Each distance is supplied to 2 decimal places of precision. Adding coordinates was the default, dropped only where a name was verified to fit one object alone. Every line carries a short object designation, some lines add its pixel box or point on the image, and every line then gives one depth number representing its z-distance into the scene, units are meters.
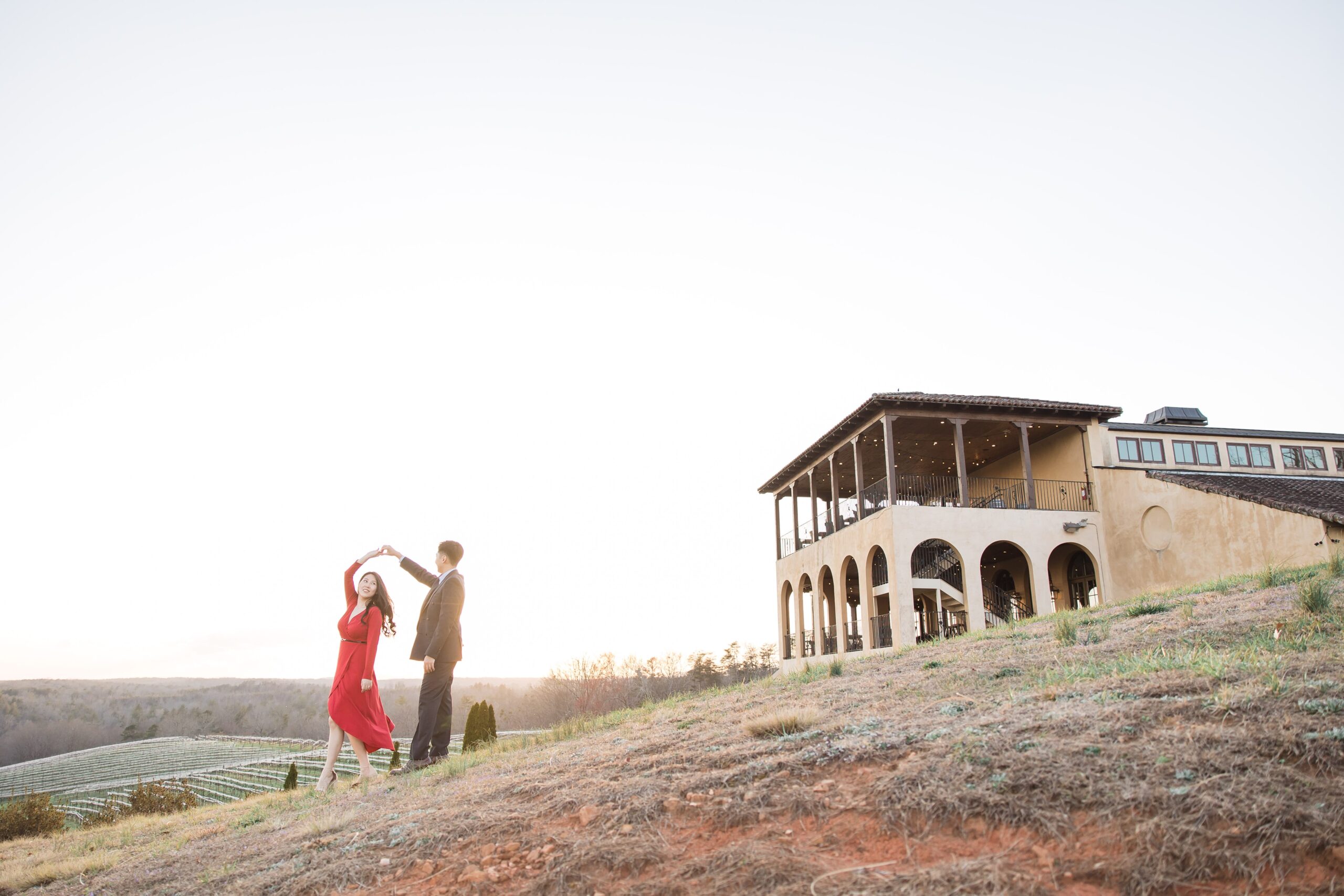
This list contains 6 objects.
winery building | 20.12
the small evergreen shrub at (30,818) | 20.88
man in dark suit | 9.95
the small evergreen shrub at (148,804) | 24.22
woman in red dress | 9.10
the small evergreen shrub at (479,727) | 12.37
